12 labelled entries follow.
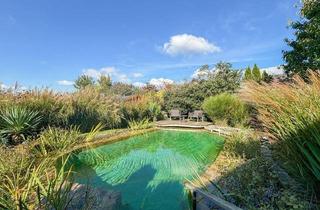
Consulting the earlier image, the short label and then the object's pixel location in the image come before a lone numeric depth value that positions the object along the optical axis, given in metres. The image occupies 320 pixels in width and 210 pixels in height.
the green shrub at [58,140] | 3.84
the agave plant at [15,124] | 4.26
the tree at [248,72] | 13.36
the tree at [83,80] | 20.81
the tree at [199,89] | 9.91
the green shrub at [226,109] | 7.23
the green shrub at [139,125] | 7.02
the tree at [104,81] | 21.23
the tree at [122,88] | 20.36
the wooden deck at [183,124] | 7.87
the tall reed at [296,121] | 1.50
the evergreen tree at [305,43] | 5.03
